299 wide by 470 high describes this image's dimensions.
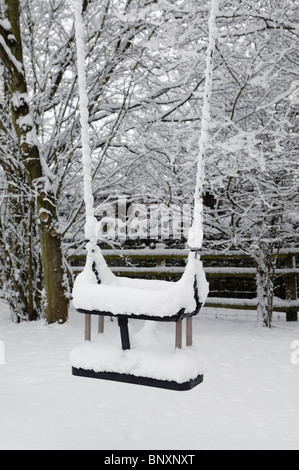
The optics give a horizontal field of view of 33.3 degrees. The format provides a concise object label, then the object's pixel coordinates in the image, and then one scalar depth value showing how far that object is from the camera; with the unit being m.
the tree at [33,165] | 5.77
